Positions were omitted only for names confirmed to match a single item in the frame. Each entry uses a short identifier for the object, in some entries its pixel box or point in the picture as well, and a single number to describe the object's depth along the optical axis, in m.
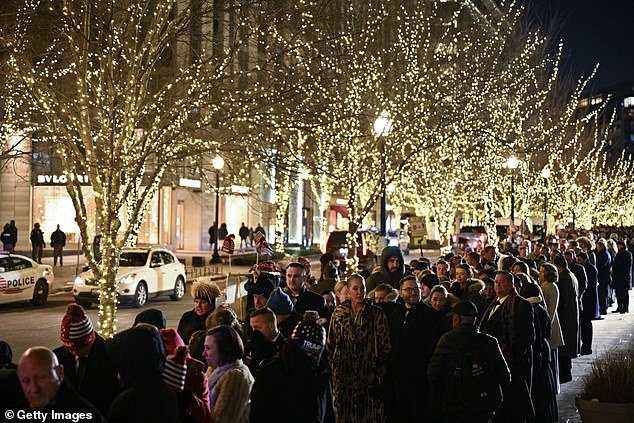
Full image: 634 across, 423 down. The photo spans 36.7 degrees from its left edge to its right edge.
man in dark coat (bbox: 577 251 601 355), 16.56
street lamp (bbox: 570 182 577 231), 58.22
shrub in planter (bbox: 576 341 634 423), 9.80
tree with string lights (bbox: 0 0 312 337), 11.84
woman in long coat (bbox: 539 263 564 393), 12.62
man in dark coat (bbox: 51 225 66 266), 37.06
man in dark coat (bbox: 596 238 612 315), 21.62
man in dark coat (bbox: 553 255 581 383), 14.16
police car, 23.58
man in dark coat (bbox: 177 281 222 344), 9.35
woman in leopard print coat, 8.41
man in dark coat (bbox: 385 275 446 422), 9.10
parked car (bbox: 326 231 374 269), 28.03
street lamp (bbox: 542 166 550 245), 42.88
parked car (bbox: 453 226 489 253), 36.61
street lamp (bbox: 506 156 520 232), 34.19
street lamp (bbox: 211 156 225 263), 41.22
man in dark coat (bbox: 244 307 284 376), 7.18
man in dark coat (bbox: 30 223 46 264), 37.00
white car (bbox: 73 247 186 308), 24.44
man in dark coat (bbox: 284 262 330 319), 10.30
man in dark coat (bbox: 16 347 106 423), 4.61
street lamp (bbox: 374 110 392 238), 21.70
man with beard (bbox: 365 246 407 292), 13.69
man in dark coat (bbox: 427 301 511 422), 7.73
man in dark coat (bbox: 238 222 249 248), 52.59
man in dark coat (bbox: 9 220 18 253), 38.19
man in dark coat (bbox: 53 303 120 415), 6.33
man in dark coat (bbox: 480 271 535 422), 9.23
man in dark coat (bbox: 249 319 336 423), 5.92
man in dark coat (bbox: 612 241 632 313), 23.45
